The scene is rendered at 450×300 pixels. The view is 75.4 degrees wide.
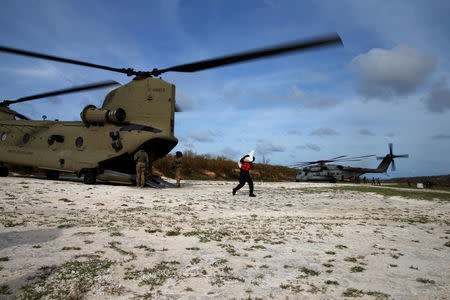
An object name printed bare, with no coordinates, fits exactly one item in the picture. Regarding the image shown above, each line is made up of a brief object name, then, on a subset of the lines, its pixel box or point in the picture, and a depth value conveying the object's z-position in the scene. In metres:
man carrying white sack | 10.32
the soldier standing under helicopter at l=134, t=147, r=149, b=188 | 10.63
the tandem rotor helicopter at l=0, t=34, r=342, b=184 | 11.00
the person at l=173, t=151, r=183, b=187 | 12.42
